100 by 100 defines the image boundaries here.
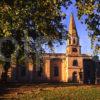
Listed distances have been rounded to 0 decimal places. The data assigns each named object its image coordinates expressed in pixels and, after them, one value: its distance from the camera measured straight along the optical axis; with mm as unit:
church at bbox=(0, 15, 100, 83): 38215
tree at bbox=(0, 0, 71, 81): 8880
